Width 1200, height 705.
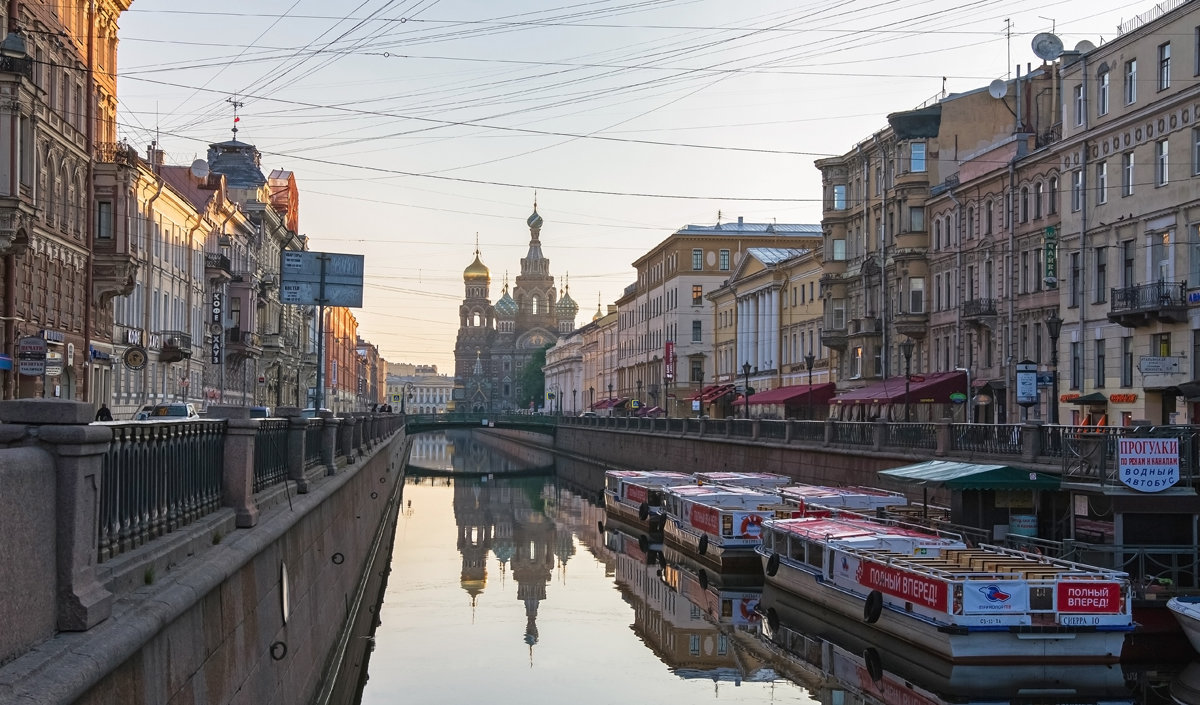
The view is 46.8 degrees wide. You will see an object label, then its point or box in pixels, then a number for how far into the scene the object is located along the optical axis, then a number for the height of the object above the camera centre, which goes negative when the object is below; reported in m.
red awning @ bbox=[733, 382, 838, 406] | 66.88 -0.14
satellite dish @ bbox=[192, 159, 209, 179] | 74.56 +11.90
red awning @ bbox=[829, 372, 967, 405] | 51.28 +0.11
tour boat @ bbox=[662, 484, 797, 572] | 36.41 -3.56
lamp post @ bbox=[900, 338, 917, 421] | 56.18 +1.98
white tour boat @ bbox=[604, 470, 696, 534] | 48.41 -3.86
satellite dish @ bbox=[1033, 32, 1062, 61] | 51.12 +12.87
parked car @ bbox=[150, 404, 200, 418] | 38.00 -0.63
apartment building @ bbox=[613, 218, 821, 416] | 110.50 +8.27
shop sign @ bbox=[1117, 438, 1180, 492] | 24.23 -1.21
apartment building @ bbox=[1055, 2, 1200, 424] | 37.75 +4.98
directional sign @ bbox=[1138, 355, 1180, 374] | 37.75 +0.81
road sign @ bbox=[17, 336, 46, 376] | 28.39 +0.68
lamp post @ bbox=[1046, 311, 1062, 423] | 35.28 +1.69
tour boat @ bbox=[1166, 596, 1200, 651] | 20.59 -3.30
